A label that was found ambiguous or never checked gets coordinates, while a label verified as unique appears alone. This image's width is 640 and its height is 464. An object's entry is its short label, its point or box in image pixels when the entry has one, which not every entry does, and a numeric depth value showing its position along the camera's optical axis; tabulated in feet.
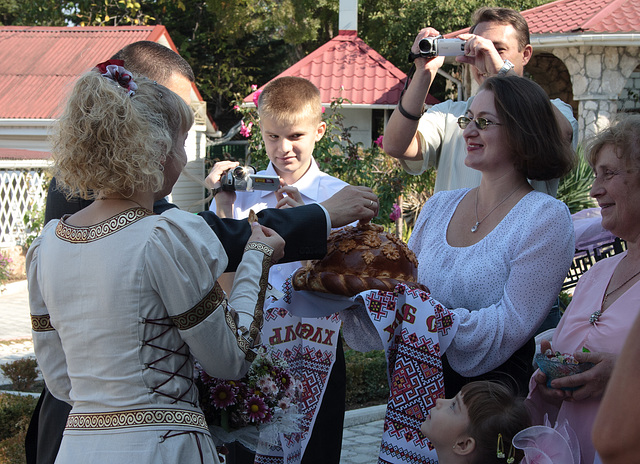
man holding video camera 10.52
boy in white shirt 10.55
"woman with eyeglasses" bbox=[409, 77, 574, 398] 7.86
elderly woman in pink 7.39
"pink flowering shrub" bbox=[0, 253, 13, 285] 36.81
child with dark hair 7.60
